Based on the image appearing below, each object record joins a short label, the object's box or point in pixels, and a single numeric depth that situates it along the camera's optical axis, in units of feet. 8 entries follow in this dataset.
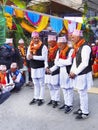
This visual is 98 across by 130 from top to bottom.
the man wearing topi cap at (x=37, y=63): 14.60
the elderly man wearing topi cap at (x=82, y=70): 12.34
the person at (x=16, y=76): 17.84
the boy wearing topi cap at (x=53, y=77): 14.31
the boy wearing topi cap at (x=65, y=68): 13.55
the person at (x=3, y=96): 8.87
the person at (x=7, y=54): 17.90
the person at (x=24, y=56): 19.84
